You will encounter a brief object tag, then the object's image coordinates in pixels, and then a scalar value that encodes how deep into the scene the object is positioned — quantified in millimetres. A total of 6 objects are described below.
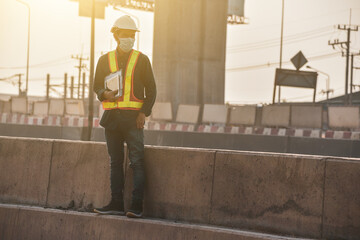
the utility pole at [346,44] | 75312
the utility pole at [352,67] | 82656
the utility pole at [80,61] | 117331
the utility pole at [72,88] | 119350
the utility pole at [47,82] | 112875
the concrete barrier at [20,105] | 39438
